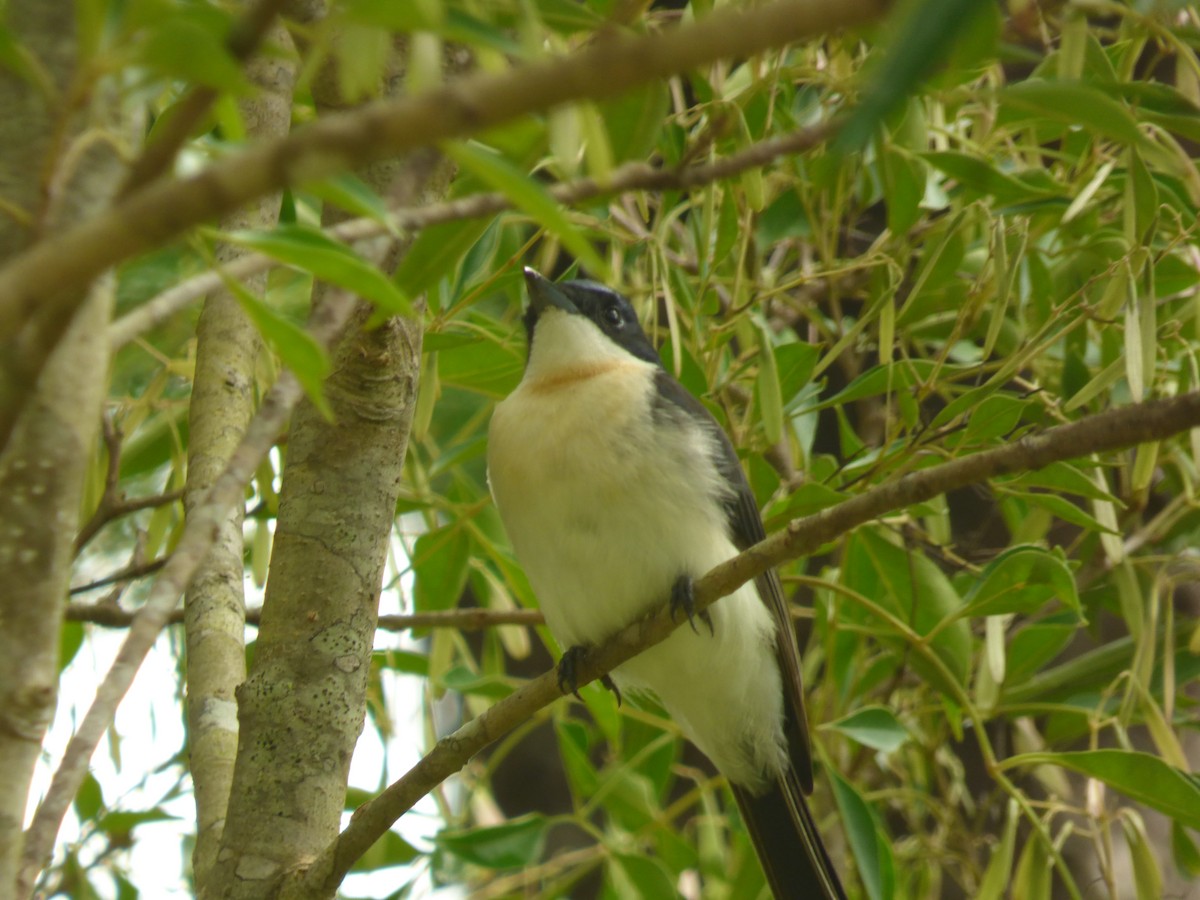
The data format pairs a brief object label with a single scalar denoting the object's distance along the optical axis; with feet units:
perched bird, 17.90
